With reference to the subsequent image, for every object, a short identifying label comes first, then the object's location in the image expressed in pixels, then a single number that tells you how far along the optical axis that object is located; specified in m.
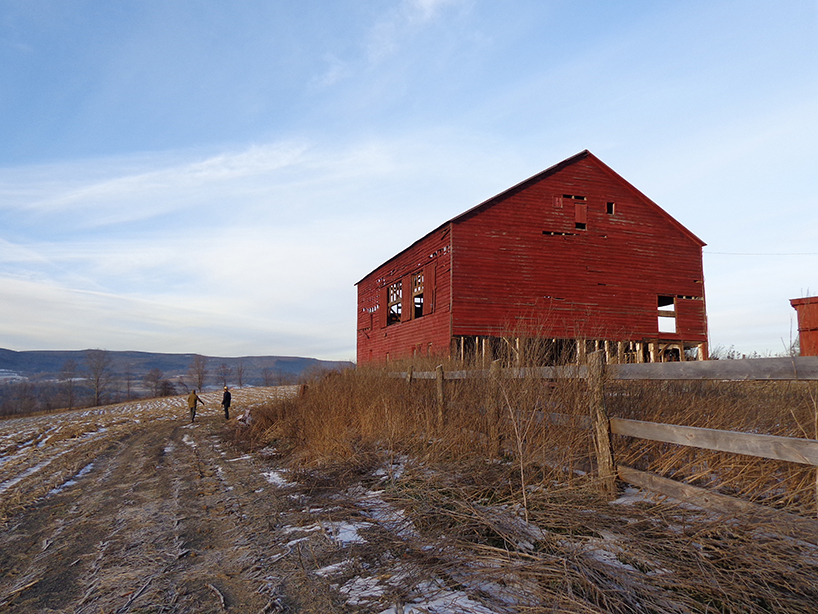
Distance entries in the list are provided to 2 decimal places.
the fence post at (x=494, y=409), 5.99
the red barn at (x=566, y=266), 19.11
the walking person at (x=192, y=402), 20.52
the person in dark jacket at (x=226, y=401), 21.11
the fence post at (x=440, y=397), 7.53
